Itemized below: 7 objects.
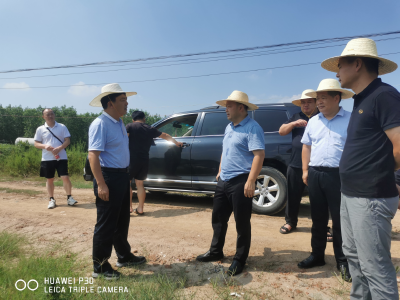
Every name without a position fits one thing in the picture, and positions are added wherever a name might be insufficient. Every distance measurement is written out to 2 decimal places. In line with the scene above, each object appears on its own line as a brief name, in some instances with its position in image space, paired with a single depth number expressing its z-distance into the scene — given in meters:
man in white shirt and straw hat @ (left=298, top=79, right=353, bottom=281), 2.94
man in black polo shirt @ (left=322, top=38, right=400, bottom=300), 1.75
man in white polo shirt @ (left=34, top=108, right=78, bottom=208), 5.93
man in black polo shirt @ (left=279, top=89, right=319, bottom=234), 3.98
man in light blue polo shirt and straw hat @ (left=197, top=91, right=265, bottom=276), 2.91
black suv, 5.02
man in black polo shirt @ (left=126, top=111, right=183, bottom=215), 5.11
